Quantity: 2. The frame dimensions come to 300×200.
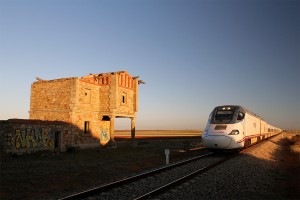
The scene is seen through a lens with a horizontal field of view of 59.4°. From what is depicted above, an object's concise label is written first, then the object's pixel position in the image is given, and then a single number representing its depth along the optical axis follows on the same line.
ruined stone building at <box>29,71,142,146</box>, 26.09
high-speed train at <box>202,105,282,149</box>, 17.09
